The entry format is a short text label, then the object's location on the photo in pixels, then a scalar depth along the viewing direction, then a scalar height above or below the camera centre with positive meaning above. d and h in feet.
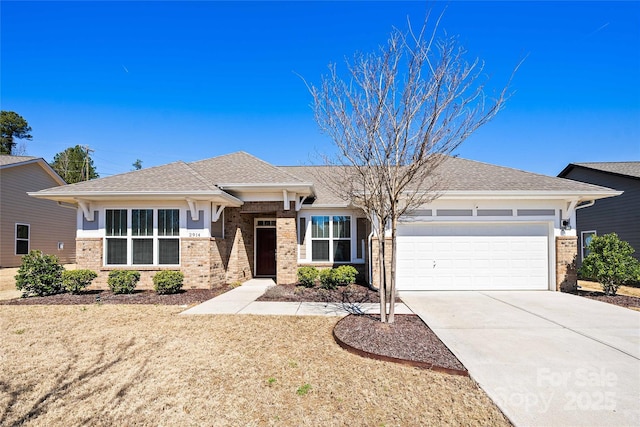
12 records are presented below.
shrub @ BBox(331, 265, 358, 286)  33.35 -6.04
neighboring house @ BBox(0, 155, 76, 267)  53.67 +0.30
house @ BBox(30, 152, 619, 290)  32.55 -1.33
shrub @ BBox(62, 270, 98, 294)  31.14 -5.91
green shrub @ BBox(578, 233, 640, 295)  30.40 -4.62
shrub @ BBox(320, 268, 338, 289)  33.40 -6.49
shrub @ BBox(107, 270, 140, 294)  31.01 -6.10
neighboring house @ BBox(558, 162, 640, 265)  42.86 +1.16
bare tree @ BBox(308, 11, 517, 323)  17.49 +4.49
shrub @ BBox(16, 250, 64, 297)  30.09 -5.37
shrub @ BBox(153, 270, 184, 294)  30.68 -6.07
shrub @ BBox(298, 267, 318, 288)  33.63 -6.13
